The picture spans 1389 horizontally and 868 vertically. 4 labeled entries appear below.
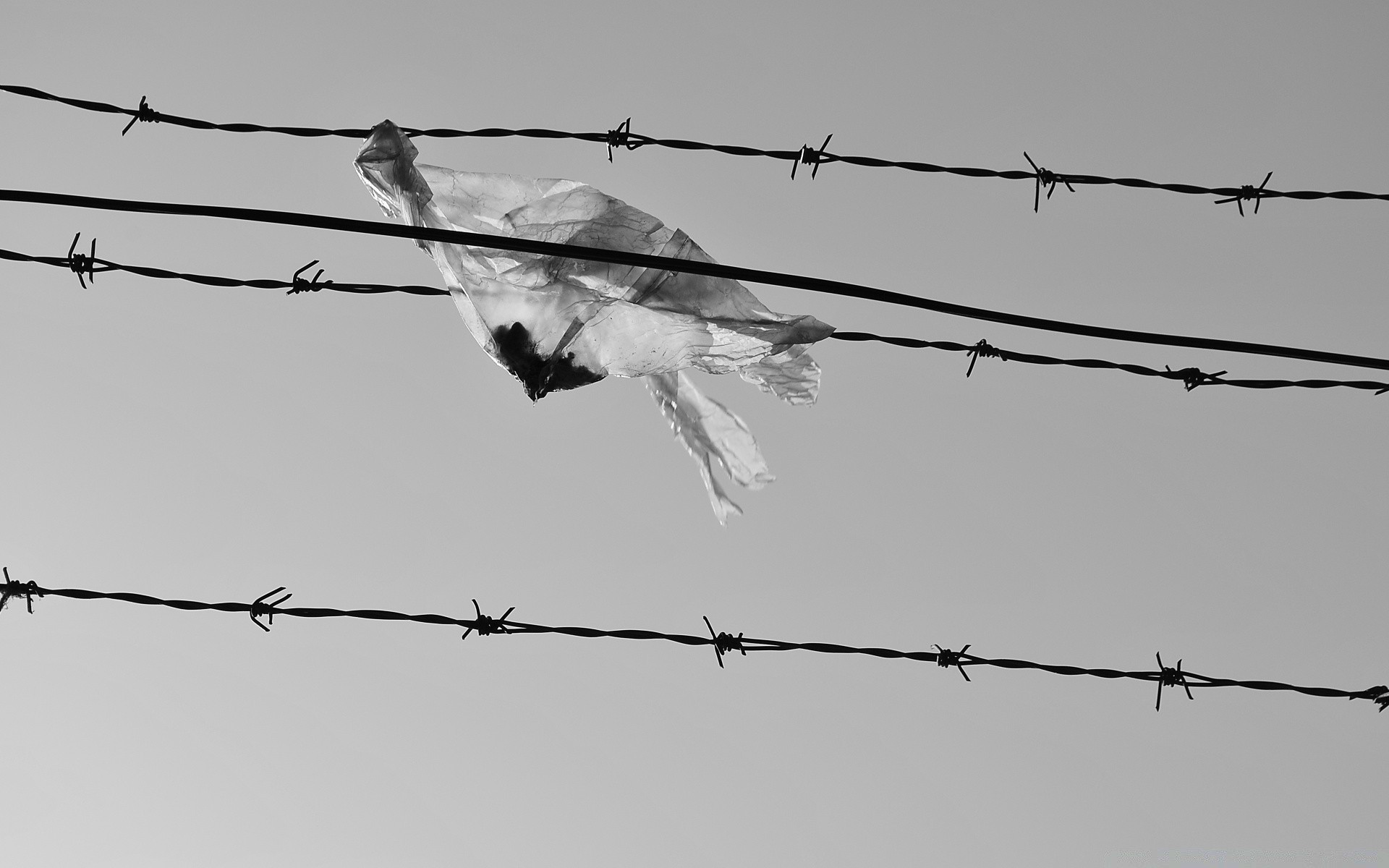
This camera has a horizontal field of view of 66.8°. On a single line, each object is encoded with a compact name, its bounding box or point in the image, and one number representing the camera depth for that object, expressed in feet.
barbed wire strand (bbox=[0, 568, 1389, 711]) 8.30
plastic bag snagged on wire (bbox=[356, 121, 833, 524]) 9.24
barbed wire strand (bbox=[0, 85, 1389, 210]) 8.85
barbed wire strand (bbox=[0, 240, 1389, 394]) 8.61
